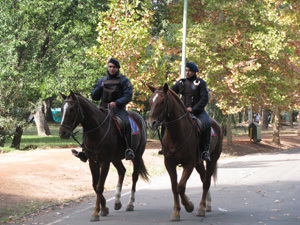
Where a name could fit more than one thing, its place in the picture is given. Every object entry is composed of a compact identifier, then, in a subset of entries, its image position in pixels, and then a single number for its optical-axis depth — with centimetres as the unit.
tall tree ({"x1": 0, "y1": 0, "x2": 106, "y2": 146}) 2348
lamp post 2057
